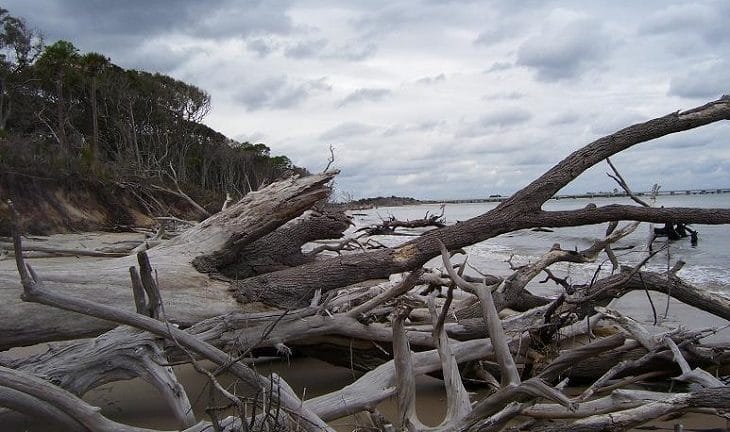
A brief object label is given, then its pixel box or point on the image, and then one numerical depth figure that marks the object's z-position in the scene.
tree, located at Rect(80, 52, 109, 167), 29.77
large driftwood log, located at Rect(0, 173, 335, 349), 4.05
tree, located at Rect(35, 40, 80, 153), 28.27
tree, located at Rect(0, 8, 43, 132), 28.22
